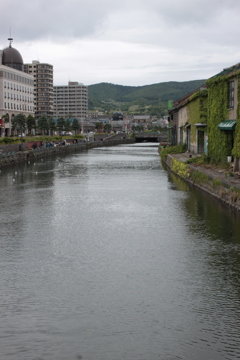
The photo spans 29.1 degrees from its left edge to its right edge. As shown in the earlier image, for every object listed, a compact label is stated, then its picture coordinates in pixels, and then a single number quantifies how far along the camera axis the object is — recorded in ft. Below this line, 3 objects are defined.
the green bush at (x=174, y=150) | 243.81
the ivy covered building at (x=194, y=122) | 196.34
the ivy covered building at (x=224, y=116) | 131.02
